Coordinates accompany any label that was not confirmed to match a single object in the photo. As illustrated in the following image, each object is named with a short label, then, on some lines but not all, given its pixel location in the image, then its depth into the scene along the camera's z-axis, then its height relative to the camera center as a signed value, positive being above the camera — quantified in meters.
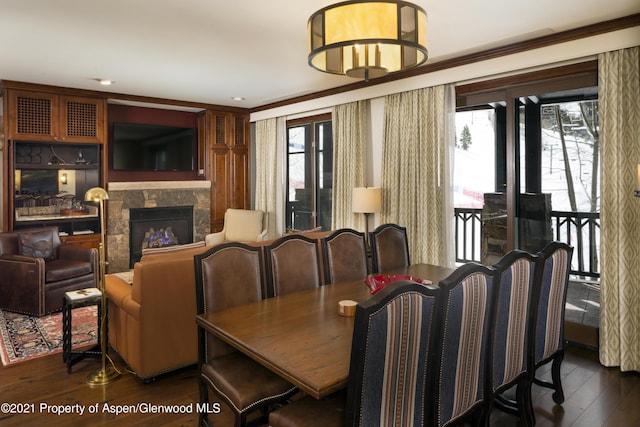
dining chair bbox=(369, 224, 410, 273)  3.44 -0.32
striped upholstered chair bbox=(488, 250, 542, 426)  2.10 -0.62
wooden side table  3.17 -0.78
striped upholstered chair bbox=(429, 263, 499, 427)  1.76 -0.61
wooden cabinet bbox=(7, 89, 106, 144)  5.38 +1.25
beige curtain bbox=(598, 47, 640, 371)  3.22 +0.03
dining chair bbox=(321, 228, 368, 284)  3.14 -0.35
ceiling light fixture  1.93 +0.85
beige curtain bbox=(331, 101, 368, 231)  5.35 +0.65
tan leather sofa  2.91 -0.73
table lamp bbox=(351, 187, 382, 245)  4.84 +0.11
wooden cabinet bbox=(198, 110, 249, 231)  7.14 +0.89
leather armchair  4.42 -0.62
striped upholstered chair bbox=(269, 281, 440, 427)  1.46 -0.57
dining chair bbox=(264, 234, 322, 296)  2.76 -0.37
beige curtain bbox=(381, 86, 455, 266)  4.43 +0.45
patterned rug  3.53 -1.12
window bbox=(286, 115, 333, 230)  6.25 +0.57
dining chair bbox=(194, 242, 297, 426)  2.00 -0.75
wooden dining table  1.61 -0.58
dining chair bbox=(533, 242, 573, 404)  2.46 -0.61
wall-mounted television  6.50 +1.02
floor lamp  3.03 -0.94
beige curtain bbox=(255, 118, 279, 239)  6.93 +0.64
